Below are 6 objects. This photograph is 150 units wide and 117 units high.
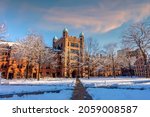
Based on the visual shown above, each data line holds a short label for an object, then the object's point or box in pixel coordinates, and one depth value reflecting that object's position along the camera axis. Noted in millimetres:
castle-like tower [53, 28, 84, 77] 82831
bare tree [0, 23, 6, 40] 37750
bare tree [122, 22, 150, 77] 43781
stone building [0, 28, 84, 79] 74000
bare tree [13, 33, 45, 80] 50688
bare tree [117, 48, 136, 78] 73938
